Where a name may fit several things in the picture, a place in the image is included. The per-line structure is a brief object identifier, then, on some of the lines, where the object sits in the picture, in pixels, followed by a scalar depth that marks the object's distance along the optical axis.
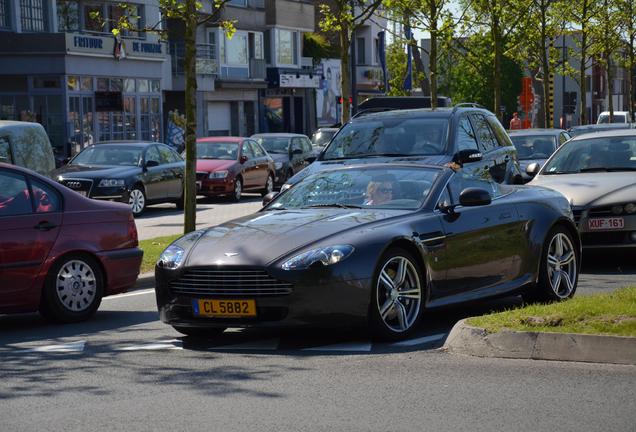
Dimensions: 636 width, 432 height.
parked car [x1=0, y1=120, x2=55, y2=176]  18.94
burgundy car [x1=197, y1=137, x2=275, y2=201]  33.31
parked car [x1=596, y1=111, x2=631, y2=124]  64.50
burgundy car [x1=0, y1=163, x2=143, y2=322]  11.34
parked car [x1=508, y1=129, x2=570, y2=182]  26.66
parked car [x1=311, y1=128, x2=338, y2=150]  44.03
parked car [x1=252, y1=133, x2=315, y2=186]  37.94
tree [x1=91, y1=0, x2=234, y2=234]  18.22
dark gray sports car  9.54
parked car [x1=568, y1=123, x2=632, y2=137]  28.52
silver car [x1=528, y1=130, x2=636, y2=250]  15.15
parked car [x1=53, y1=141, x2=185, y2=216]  27.80
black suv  15.82
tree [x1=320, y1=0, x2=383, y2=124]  26.17
